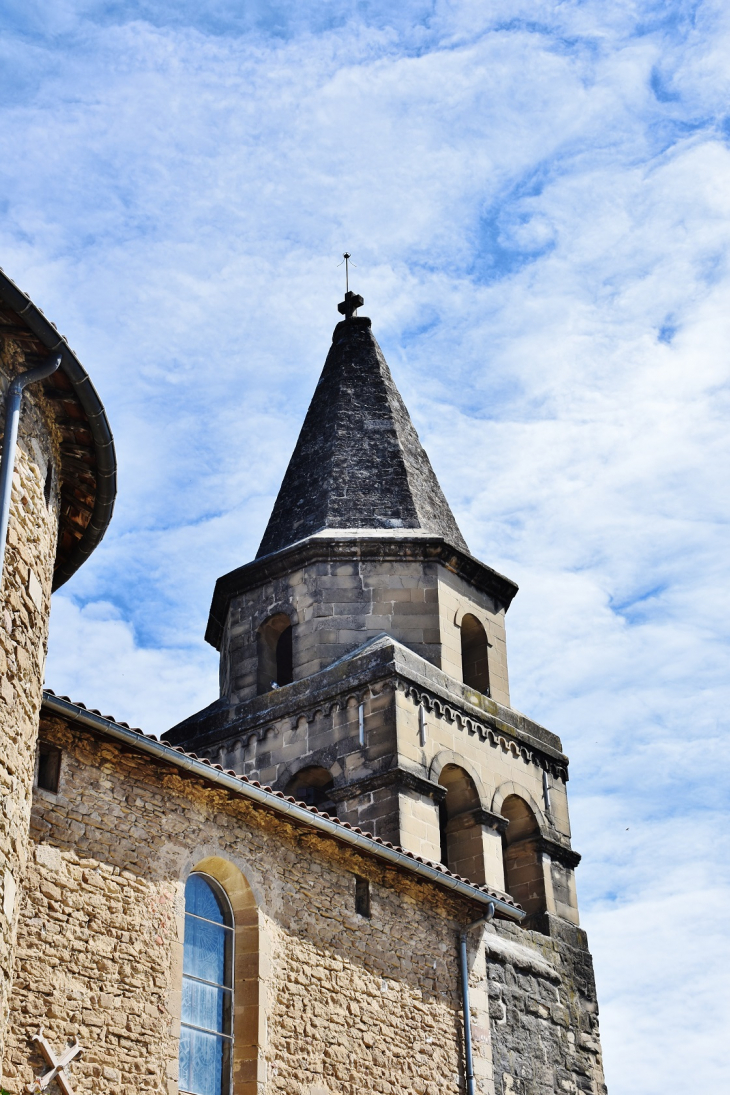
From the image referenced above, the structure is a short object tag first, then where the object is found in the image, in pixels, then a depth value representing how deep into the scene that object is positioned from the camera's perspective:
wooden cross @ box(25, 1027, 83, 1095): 9.16
